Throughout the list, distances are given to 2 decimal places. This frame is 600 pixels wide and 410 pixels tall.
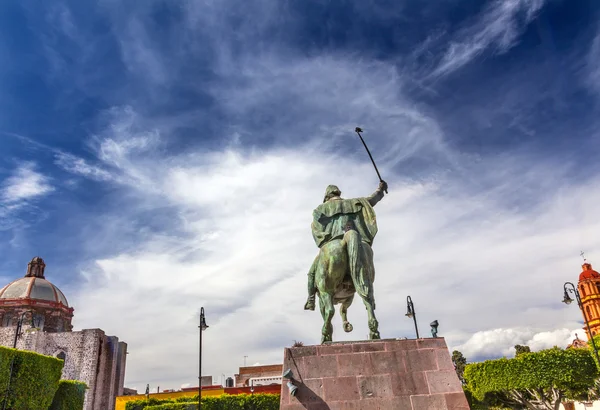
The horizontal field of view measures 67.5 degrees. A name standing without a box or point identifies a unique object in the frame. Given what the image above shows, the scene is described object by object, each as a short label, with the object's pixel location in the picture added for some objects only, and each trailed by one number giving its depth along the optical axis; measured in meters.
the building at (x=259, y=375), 39.75
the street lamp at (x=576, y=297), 14.66
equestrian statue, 6.80
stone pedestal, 5.76
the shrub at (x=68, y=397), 25.44
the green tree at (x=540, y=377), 15.93
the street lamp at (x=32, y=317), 42.12
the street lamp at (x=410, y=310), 11.96
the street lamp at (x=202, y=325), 15.84
